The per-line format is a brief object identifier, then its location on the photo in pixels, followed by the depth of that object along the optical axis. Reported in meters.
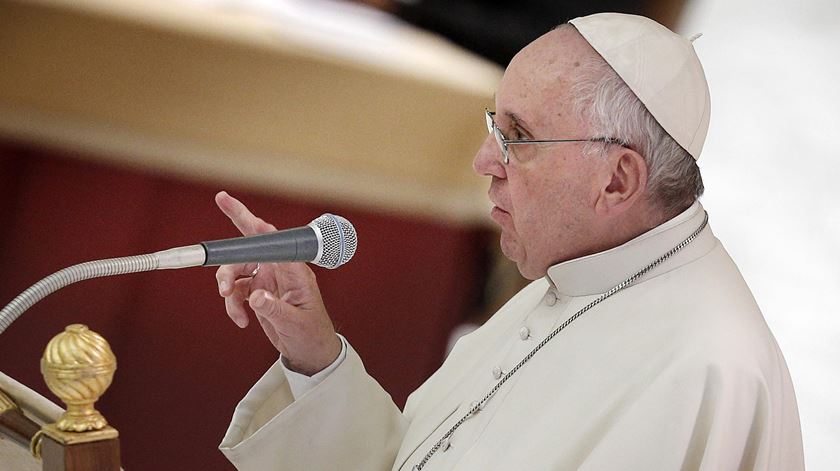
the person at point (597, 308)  8.67
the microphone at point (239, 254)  8.43
